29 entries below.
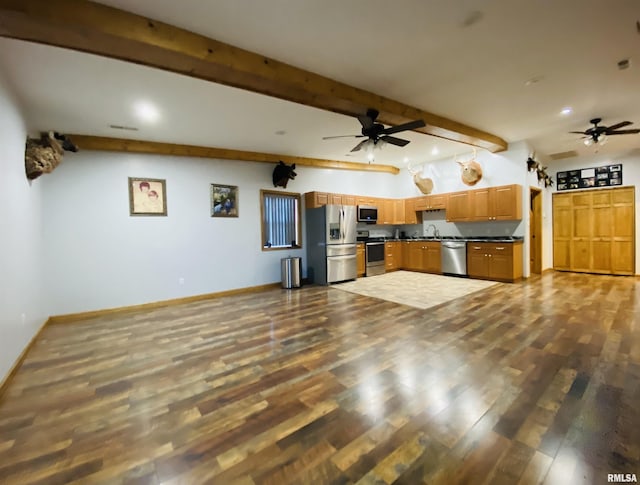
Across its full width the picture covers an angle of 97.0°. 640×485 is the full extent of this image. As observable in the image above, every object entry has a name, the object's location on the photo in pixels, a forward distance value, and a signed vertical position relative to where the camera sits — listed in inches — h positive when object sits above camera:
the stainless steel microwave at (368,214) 300.7 +20.2
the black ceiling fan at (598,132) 184.7 +62.1
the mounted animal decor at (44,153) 136.3 +45.0
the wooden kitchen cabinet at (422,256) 287.9 -26.9
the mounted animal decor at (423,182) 306.0 +52.6
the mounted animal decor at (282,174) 241.5 +52.8
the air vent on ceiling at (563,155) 271.1 +71.3
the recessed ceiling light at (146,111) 139.2 +66.4
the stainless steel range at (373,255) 289.3 -23.1
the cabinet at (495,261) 234.7 -27.5
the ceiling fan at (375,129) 143.7 +54.9
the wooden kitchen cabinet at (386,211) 318.3 +24.0
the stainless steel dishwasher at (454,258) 265.1 -26.4
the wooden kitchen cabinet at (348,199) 286.8 +34.7
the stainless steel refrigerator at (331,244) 253.0 -9.1
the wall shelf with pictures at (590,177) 265.0 +47.9
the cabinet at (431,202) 290.5 +30.8
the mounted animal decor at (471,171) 265.3 +55.0
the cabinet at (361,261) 284.7 -28.3
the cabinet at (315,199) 262.5 +32.9
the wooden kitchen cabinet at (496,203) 240.1 +22.7
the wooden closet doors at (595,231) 261.6 -4.8
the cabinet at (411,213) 319.9 +21.0
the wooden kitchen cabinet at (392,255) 306.5 -25.9
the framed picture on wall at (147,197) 189.5 +29.2
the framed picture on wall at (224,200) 221.1 +29.1
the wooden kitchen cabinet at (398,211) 330.3 +24.2
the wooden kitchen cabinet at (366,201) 299.9 +34.7
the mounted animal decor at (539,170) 246.2 +53.8
